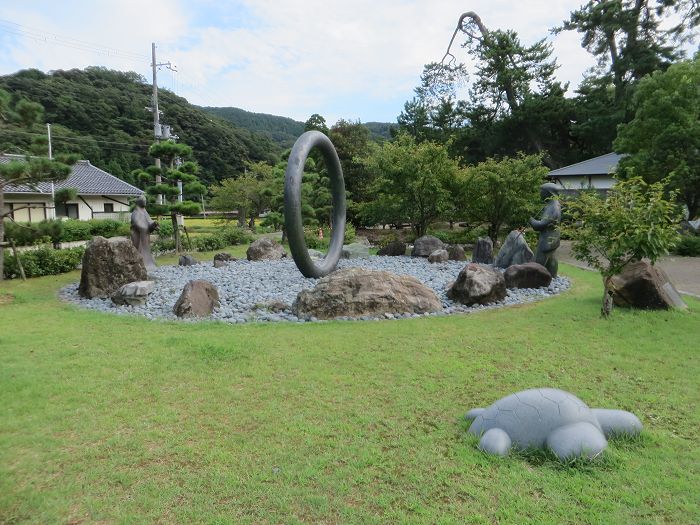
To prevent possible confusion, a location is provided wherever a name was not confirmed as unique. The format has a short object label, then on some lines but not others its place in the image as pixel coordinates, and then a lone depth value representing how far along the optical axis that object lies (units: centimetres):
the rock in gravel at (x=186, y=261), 1345
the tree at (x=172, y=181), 1619
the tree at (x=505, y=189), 1537
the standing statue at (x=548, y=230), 980
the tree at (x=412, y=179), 1598
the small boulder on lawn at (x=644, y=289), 704
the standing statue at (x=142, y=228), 1192
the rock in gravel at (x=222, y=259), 1283
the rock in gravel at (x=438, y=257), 1319
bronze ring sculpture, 905
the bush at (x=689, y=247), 1524
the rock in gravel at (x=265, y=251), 1391
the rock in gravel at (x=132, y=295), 845
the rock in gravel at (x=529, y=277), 941
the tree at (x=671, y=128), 1578
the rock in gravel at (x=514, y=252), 1134
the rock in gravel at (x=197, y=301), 754
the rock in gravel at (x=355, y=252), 1434
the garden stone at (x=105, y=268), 923
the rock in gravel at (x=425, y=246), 1442
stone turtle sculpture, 309
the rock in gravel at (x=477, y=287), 809
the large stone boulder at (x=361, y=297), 746
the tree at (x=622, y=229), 661
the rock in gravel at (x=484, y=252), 1300
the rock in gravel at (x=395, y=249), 1540
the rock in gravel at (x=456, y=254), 1381
